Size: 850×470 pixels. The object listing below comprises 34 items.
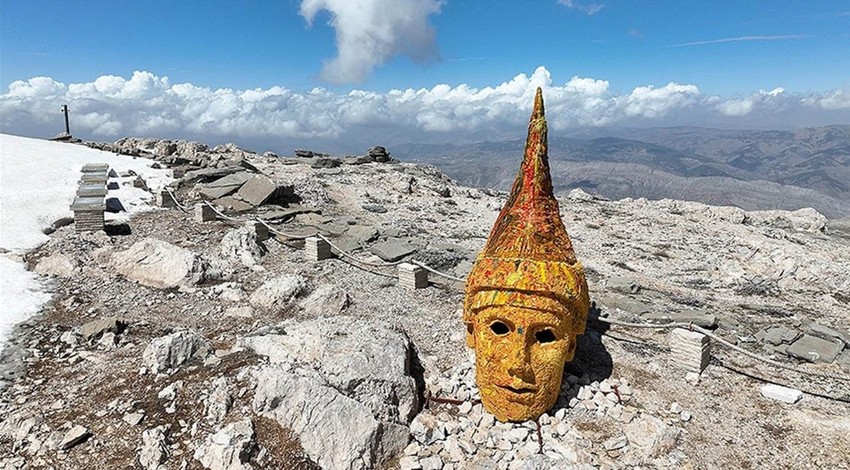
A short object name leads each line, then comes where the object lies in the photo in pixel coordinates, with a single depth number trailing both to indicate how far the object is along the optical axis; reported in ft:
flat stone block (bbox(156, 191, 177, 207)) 59.16
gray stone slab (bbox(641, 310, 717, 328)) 34.72
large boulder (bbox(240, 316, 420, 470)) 20.48
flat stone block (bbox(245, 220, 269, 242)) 46.93
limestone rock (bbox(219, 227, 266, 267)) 42.40
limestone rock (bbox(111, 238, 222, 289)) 36.78
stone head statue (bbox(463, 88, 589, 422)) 21.43
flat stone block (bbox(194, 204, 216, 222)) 53.34
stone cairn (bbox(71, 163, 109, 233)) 45.70
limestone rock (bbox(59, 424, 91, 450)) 19.23
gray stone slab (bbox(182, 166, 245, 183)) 71.97
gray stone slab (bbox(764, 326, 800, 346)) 32.50
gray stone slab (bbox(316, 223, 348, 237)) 54.20
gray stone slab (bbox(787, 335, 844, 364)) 29.91
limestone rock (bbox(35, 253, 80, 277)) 36.32
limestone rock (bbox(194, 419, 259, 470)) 18.75
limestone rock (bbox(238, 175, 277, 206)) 62.13
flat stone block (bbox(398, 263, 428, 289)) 38.09
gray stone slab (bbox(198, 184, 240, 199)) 64.34
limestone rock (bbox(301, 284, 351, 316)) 33.47
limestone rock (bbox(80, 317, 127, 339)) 27.81
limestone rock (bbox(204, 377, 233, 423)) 20.72
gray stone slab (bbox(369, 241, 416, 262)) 46.62
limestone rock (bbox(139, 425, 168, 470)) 18.67
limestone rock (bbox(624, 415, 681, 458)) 21.22
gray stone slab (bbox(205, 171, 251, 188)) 67.51
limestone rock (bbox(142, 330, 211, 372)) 23.86
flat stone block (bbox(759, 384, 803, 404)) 24.58
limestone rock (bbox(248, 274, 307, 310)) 34.12
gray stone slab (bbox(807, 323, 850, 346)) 32.89
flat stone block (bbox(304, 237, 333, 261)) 43.83
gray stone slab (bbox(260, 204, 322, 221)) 57.72
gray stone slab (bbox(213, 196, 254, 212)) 60.49
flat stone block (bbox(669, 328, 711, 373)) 26.68
